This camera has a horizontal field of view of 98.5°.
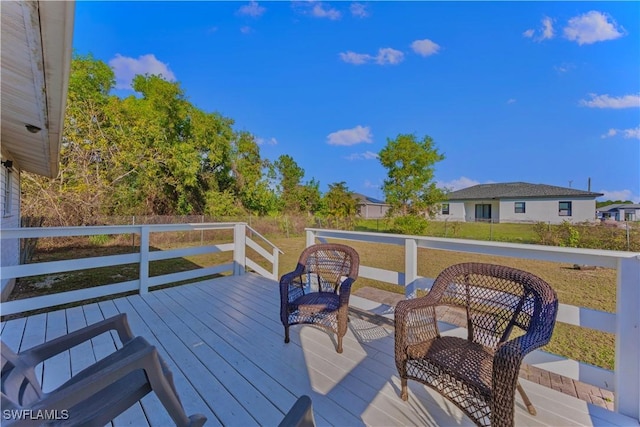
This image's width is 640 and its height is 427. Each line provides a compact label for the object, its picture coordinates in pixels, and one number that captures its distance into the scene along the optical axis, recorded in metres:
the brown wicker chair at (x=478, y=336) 1.29
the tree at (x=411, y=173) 15.07
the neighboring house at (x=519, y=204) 19.44
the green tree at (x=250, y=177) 16.05
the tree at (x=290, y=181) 20.14
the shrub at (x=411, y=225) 13.36
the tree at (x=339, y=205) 15.91
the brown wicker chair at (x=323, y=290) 2.38
